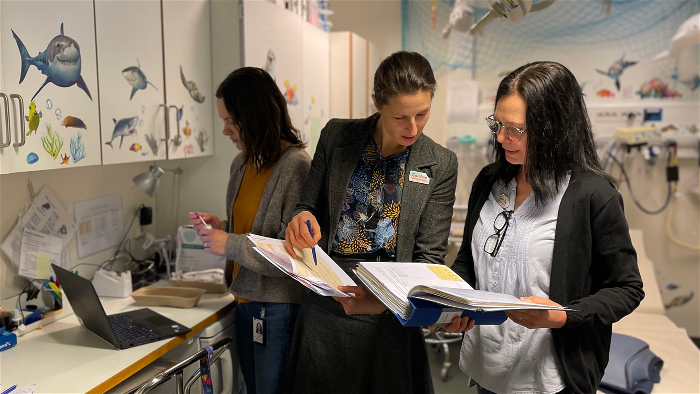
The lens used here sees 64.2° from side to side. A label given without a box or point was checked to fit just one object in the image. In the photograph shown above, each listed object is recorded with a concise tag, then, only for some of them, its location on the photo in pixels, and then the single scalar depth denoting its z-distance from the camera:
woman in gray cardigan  1.86
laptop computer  1.76
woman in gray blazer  1.54
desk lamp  2.27
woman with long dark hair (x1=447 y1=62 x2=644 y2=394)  1.24
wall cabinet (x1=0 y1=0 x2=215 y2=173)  1.54
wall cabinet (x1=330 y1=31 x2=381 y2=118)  3.41
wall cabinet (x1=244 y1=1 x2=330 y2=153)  2.41
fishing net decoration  3.64
